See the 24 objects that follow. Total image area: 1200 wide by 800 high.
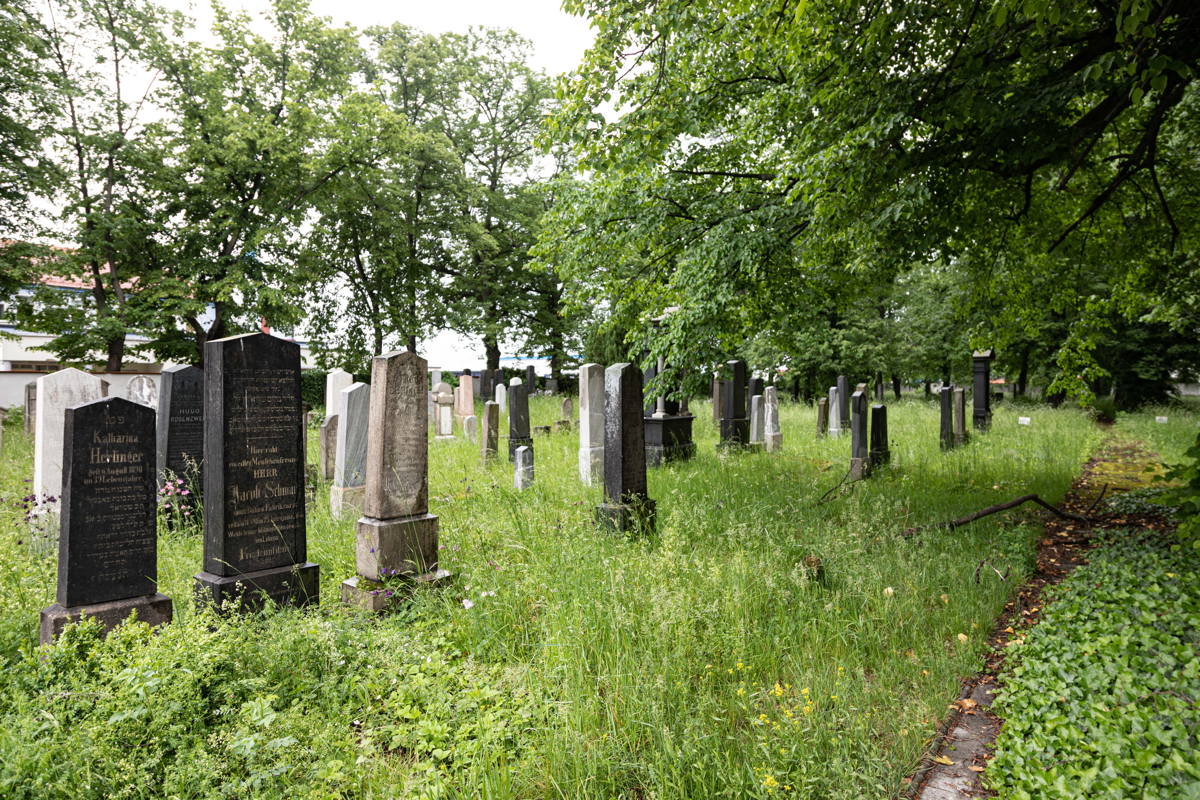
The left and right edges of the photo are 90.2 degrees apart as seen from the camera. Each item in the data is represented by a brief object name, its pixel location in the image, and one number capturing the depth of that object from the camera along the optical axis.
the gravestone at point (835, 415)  15.09
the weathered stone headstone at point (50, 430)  6.62
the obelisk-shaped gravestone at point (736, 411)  11.59
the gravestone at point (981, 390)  15.88
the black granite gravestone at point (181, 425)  7.01
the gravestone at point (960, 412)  14.19
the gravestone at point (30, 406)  15.11
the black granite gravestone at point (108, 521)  3.66
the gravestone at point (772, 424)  12.43
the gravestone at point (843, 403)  15.18
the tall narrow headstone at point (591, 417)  8.94
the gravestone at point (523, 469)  8.58
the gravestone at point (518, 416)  10.29
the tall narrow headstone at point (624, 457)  5.99
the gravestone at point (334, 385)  10.14
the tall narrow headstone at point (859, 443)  9.35
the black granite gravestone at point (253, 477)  4.16
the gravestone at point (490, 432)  10.42
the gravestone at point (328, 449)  8.76
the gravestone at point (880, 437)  9.85
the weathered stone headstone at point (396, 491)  4.55
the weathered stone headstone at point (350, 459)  7.21
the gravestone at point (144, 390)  10.80
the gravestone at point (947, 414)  12.84
